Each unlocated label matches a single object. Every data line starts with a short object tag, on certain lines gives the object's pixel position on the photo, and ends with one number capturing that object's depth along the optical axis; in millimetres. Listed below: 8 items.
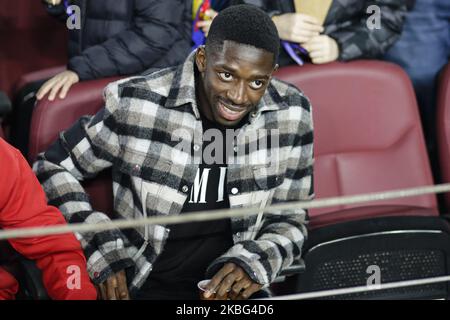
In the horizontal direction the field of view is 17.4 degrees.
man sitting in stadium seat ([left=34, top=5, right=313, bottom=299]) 2945
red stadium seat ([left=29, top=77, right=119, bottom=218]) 3173
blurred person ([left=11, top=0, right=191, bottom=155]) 3378
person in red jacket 2810
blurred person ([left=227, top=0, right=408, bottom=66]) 3426
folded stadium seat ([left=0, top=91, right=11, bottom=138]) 3010
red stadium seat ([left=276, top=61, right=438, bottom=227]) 3367
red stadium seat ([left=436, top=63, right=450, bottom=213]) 3366
